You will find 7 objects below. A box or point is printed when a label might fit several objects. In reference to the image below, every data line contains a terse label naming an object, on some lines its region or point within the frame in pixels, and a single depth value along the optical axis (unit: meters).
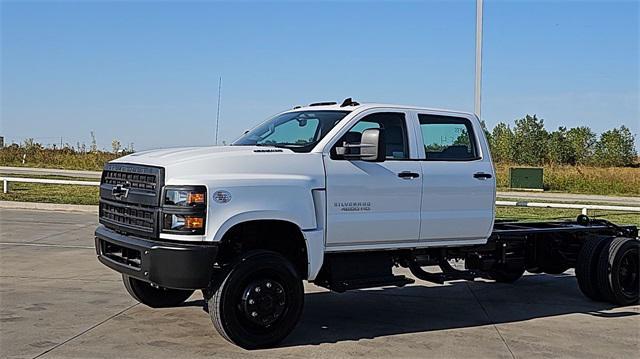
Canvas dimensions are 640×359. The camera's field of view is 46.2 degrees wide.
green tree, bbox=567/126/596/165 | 76.06
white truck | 6.45
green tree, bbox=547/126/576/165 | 74.44
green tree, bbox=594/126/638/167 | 73.75
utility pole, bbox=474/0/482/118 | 17.58
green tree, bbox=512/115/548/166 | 73.31
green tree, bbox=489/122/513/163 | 74.54
